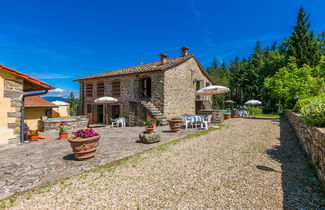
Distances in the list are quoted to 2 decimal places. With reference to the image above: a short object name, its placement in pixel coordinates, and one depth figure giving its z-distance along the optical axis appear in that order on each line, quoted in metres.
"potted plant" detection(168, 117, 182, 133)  8.76
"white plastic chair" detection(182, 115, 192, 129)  9.93
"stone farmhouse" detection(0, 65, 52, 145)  5.68
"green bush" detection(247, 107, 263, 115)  24.04
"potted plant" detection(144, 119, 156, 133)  6.84
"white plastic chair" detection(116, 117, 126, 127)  12.38
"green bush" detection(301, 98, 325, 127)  3.67
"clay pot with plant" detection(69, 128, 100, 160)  4.45
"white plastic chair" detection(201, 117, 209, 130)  9.69
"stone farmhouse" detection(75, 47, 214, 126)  12.79
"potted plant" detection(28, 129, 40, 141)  7.58
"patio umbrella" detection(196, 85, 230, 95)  11.64
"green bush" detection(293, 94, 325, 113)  8.06
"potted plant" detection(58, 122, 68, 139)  7.75
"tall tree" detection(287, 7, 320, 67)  24.34
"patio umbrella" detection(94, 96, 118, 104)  12.41
